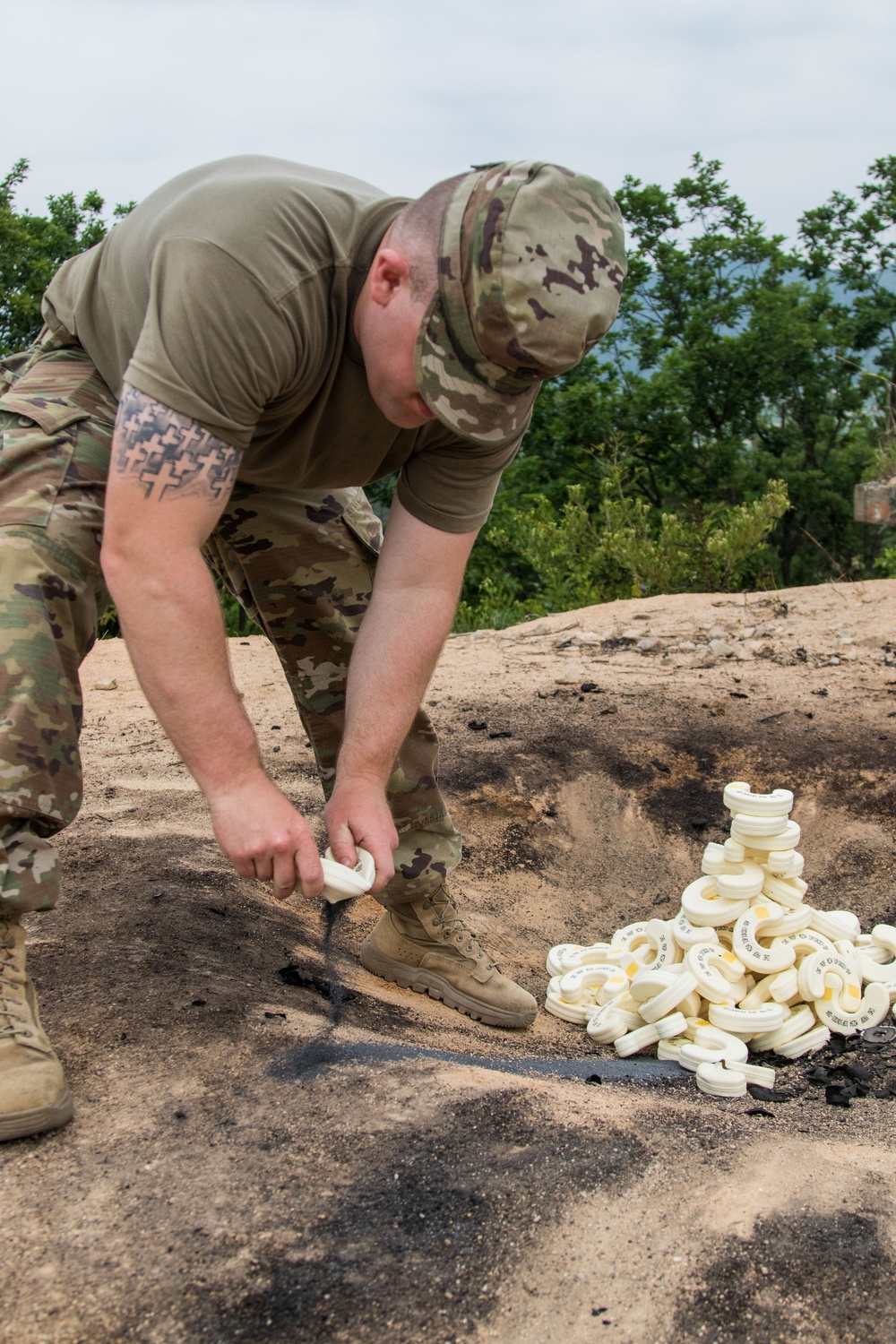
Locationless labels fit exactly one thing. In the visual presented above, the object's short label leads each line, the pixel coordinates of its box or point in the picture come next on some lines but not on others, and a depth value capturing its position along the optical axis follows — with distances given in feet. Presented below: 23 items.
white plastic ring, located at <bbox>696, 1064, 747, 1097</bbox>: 8.24
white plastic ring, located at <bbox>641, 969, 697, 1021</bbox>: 8.95
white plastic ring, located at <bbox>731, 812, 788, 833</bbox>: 9.33
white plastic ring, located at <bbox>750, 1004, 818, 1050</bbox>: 9.03
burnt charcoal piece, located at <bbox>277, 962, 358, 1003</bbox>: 8.84
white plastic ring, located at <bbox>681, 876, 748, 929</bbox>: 9.37
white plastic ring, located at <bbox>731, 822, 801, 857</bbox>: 9.45
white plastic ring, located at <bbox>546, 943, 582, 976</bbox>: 10.33
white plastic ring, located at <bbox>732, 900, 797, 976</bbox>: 9.16
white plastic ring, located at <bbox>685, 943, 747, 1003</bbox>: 9.02
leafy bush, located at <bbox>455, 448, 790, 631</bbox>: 27.71
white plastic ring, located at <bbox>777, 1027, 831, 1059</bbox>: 8.99
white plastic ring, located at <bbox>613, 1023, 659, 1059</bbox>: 9.04
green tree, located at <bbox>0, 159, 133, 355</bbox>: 32.14
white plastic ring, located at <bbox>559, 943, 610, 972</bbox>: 10.32
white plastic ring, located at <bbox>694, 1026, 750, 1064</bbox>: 8.71
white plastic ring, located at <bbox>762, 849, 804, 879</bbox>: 9.47
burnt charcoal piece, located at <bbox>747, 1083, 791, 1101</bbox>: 8.27
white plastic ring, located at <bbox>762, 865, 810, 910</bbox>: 9.55
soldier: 6.01
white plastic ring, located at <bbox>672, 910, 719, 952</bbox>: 9.35
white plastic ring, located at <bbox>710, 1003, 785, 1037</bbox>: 8.86
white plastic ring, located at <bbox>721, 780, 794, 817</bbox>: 9.37
